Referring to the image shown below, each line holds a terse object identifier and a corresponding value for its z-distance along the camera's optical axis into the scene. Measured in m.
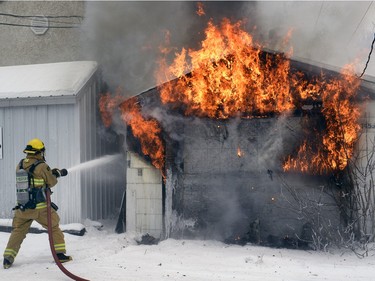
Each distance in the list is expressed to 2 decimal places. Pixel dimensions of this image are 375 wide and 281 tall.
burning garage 7.70
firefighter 6.73
